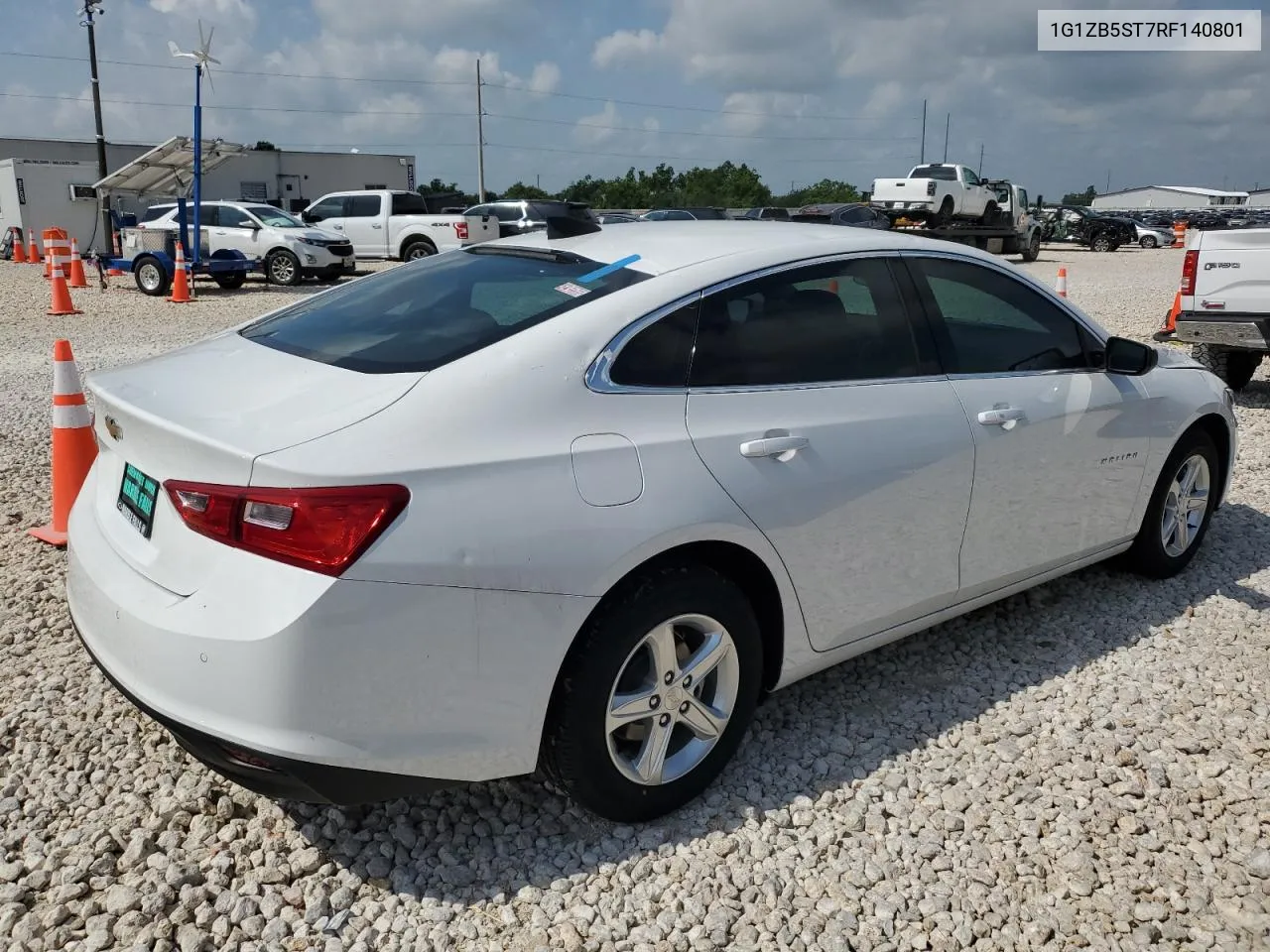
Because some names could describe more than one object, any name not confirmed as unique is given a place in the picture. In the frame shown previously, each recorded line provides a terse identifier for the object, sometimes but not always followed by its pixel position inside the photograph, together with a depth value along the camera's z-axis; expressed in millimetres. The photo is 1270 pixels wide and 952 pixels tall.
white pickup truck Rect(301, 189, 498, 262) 22500
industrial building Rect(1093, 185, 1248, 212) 116812
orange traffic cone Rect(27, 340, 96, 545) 4547
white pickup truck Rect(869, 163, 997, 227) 28469
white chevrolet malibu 2225
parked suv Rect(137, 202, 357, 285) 19719
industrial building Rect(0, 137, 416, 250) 29672
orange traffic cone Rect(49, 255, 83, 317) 14922
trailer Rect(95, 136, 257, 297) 17984
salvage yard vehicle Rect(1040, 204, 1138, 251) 39812
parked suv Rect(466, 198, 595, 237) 22719
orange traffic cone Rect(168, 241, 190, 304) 16922
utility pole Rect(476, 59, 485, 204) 52344
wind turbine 15641
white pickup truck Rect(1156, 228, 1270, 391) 8117
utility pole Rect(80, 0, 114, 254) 27703
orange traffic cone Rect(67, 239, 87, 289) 19609
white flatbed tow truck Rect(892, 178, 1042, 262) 28984
